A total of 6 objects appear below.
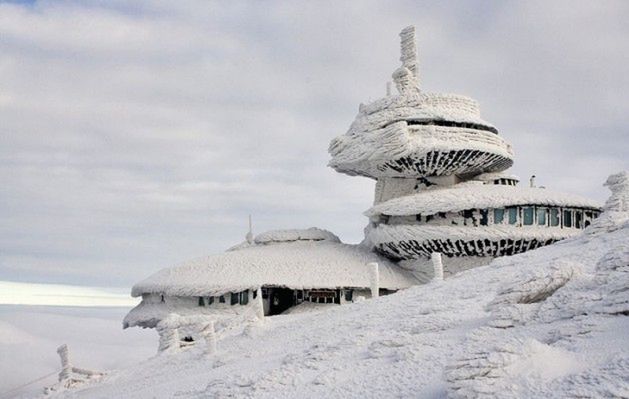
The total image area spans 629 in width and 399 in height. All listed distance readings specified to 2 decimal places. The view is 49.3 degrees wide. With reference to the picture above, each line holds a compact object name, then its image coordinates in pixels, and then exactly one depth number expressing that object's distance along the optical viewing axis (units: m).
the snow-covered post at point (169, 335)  29.90
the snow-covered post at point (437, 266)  27.46
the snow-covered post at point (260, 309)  28.70
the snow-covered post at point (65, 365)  30.98
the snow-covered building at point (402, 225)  39.09
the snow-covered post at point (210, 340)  23.66
